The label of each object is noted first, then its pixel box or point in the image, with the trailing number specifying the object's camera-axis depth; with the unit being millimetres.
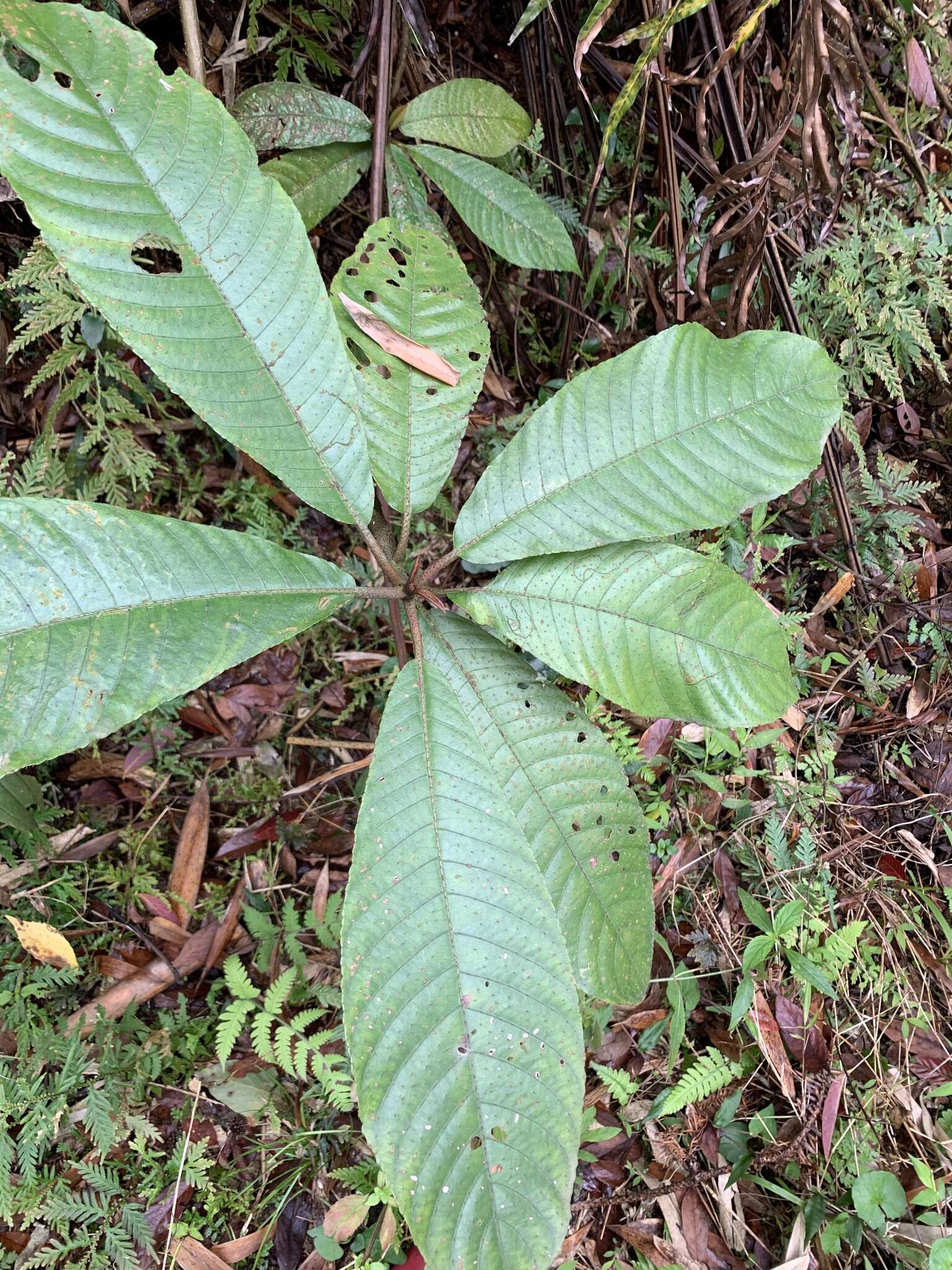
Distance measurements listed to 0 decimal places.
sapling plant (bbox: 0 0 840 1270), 422
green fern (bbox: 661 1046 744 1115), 673
